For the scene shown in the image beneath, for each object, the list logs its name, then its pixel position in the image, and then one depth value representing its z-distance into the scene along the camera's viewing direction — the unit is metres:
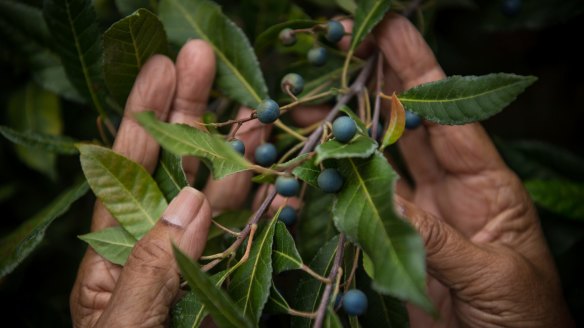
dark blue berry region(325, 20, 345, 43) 0.39
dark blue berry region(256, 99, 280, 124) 0.32
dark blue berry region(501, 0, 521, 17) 0.46
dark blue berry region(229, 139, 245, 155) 0.33
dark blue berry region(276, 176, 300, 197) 0.31
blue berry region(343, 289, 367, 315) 0.31
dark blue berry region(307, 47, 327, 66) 0.39
